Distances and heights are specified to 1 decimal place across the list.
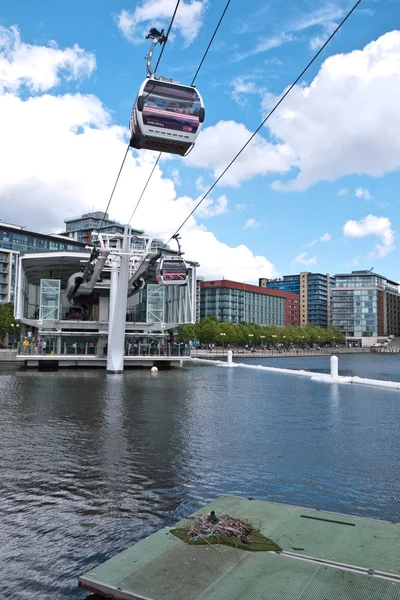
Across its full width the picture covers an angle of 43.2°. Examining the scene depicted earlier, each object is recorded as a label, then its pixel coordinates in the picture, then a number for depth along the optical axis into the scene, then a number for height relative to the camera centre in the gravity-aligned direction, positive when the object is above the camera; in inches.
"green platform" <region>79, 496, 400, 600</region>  236.5 -111.4
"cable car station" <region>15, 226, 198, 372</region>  1792.6 +188.4
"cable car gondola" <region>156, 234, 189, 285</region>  1659.7 +254.1
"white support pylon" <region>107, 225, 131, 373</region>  1788.9 +77.3
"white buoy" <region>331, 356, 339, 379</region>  1609.3 -55.0
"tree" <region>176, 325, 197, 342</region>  4977.9 +145.2
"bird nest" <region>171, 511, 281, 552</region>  287.1 -109.5
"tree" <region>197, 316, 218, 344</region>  5029.5 +166.4
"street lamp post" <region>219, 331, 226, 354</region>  5104.3 +143.1
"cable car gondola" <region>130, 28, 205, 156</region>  654.5 +307.6
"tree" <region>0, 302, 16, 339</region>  3774.6 +197.2
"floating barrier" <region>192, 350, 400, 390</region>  1448.0 -90.8
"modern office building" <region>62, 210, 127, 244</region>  7239.2 +1770.7
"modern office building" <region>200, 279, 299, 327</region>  7396.7 +716.7
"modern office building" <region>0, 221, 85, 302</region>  4872.0 +1075.2
